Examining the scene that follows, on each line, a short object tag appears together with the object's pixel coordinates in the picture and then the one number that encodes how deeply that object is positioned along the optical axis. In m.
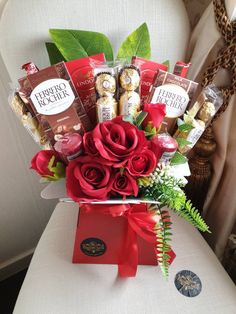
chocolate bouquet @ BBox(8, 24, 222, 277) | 0.46
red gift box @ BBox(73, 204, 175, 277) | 0.55
